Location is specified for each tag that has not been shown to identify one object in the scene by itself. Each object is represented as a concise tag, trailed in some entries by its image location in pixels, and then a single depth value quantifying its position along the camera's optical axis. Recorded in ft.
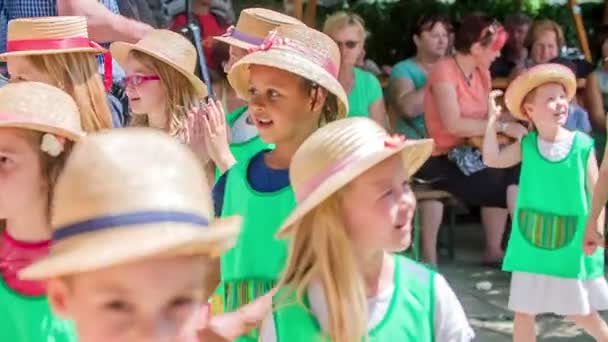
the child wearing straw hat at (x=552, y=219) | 30.53
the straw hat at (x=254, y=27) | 23.32
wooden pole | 51.07
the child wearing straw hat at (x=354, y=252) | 14.86
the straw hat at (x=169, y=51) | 24.17
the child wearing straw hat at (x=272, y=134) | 19.18
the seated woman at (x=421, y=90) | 42.68
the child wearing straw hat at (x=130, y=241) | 9.86
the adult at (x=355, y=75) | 41.32
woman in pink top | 41.83
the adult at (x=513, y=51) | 48.55
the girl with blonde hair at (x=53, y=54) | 21.12
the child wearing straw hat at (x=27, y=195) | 15.65
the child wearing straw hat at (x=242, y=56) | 21.67
